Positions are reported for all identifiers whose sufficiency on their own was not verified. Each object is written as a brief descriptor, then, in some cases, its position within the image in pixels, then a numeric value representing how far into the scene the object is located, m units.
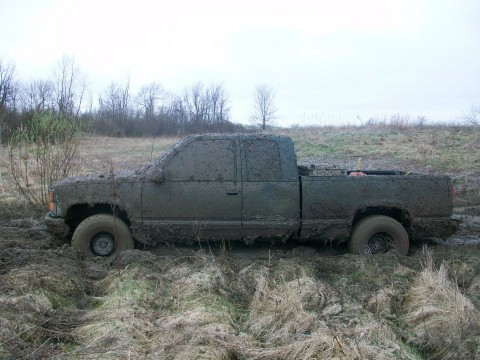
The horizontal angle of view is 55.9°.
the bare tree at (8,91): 39.85
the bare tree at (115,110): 59.53
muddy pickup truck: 6.57
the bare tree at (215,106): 66.11
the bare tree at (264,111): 58.53
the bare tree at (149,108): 63.47
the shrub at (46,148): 10.40
